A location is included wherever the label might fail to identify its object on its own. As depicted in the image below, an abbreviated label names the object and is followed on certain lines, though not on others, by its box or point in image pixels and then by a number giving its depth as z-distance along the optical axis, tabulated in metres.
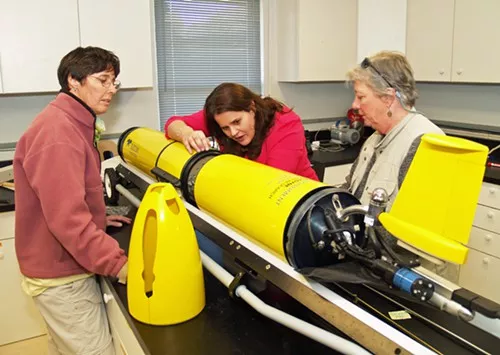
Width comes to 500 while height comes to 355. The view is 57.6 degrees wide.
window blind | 3.16
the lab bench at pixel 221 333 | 0.98
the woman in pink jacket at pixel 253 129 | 1.63
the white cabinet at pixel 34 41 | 2.31
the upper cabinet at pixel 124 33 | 2.50
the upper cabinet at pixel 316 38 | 3.21
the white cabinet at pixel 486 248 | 2.69
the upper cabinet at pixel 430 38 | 3.06
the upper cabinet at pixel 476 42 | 2.78
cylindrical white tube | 0.83
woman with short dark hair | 1.25
